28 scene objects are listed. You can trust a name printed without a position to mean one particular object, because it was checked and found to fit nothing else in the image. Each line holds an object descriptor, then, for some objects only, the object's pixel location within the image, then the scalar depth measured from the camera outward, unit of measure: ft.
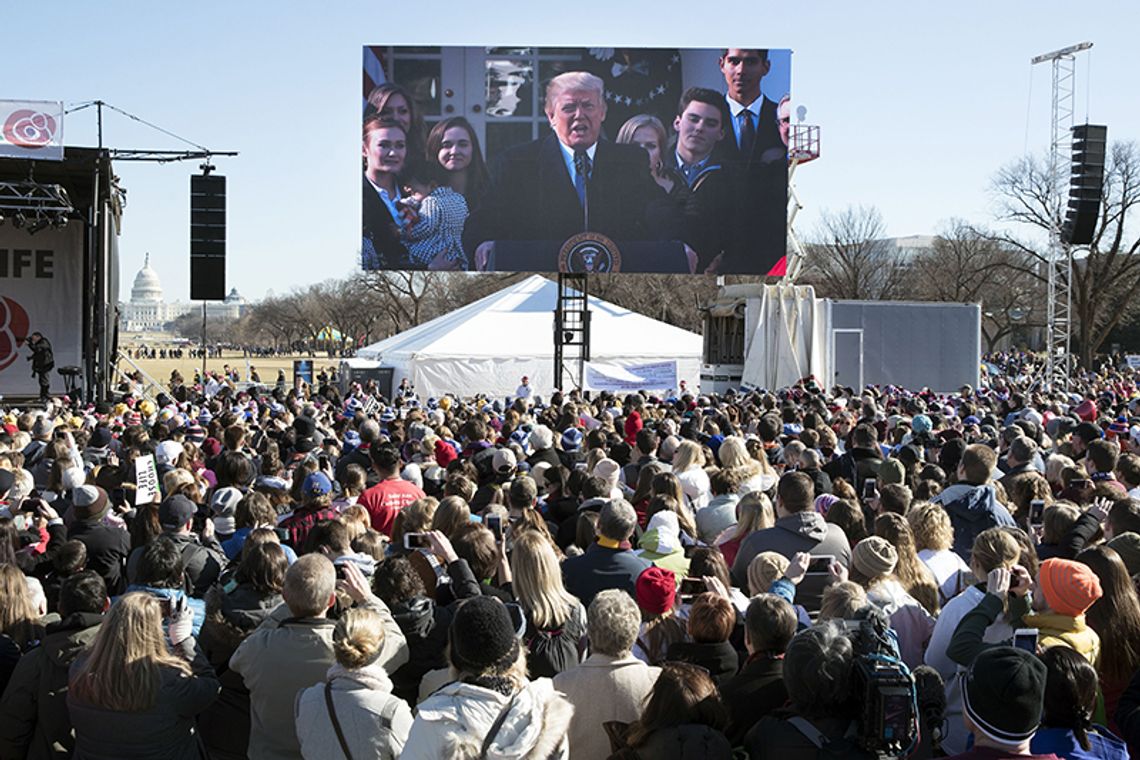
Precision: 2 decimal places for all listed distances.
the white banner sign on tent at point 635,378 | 95.45
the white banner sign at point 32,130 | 69.46
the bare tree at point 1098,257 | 153.38
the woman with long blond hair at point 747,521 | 22.59
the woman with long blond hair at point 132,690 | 14.01
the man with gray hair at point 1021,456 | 30.73
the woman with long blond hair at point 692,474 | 29.19
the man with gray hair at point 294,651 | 15.05
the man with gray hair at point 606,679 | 13.70
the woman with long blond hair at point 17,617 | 16.37
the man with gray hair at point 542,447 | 33.88
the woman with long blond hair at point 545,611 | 15.93
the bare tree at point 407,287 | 217.56
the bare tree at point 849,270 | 211.61
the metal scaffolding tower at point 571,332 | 91.30
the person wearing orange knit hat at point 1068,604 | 14.66
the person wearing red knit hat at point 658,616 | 15.85
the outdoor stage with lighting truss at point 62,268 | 74.59
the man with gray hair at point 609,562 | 19.25
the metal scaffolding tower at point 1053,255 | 88.94
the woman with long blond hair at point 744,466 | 28.81
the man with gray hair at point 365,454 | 32.01
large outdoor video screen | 93.35
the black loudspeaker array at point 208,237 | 74.43
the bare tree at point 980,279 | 199.00
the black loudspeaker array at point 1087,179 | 83.82
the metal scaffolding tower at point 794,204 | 106.83
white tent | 103.30
